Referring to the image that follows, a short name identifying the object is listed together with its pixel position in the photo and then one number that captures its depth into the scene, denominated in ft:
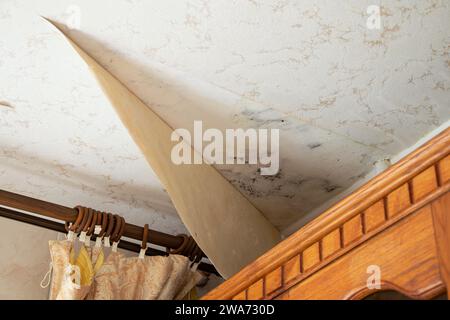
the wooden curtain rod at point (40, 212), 4.72
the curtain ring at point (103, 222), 4.89
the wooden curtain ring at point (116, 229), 4.94
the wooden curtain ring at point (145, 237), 5.08
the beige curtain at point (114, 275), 4.50
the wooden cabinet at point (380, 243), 2.82
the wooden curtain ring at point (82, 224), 4.82
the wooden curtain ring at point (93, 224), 4.85
